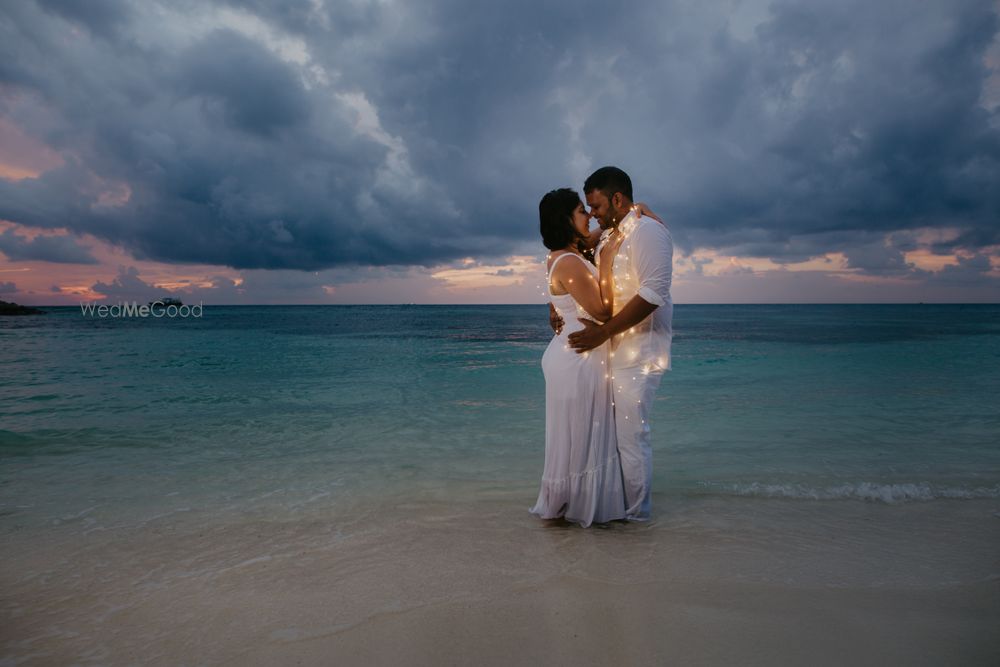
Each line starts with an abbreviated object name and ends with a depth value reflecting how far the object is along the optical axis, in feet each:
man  12.96
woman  13.33
